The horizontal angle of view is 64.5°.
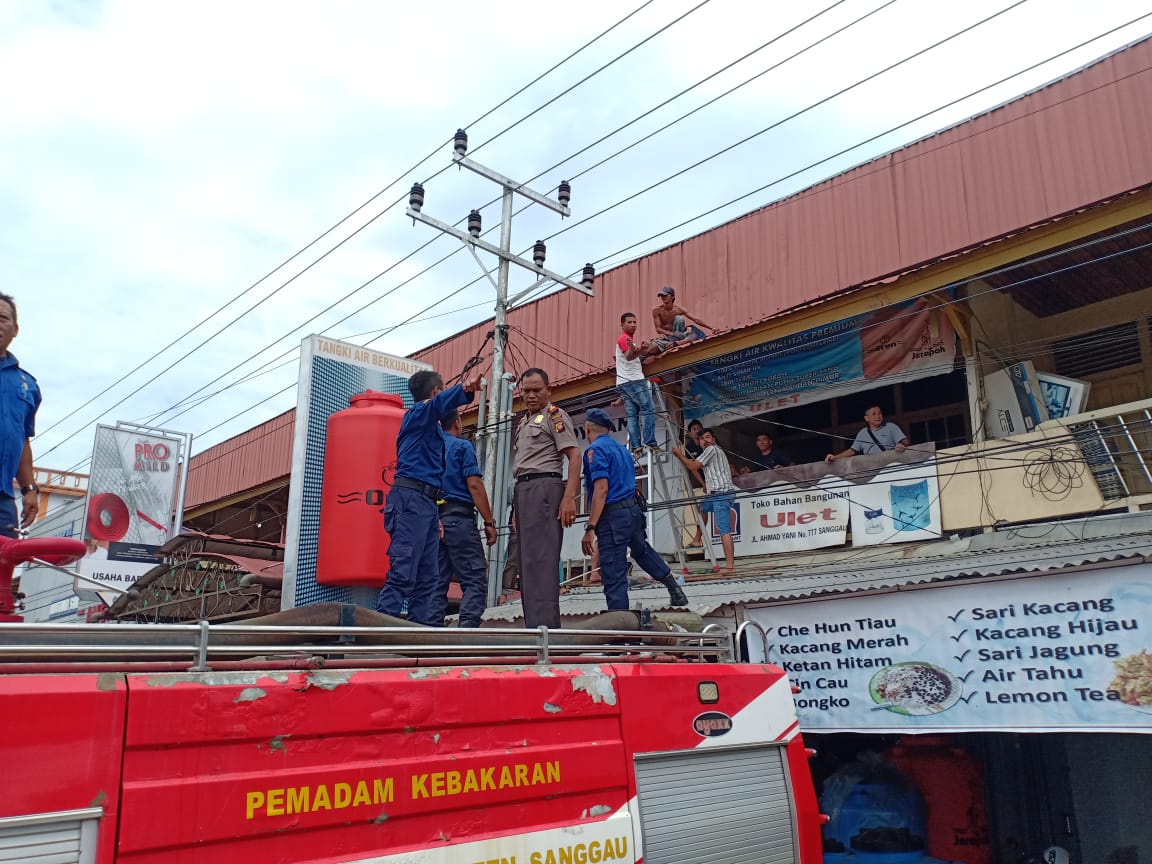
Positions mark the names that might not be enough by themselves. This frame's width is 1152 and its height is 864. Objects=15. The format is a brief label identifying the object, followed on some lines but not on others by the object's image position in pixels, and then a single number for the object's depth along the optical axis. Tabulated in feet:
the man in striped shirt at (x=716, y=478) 32.83
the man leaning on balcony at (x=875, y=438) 31.81
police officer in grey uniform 16.97
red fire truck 6.68
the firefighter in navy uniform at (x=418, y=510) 17.37
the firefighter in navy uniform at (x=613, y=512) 19.01
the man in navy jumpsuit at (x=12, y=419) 12.09
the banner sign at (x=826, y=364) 30.71
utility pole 36.11
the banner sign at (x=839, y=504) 28.68
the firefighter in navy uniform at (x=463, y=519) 19.01
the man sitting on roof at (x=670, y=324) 34.96
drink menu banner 20.36
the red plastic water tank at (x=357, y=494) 27.86
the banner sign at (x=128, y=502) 47.60
